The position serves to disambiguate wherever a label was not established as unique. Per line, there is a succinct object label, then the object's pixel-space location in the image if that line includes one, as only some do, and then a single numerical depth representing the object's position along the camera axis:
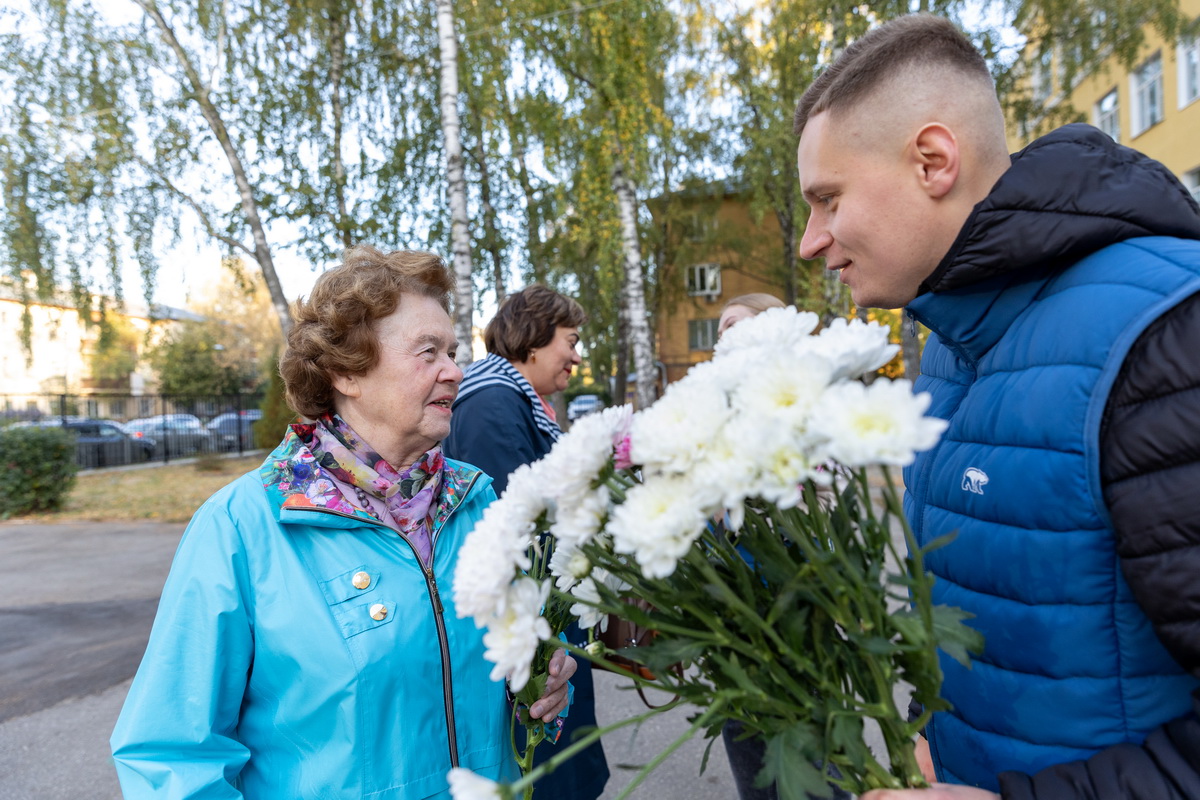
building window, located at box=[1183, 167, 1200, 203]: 15.09
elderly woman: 1.38
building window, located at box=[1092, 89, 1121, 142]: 17.56
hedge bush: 11.12
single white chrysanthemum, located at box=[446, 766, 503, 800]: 0.73
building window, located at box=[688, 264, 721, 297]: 23.61
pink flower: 0.84
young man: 0.90
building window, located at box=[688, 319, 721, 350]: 28.44
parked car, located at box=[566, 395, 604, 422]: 27.31
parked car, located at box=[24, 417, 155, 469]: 18.81
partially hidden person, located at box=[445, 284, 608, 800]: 2.15
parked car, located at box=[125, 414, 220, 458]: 21.27
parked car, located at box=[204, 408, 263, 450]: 22.64
